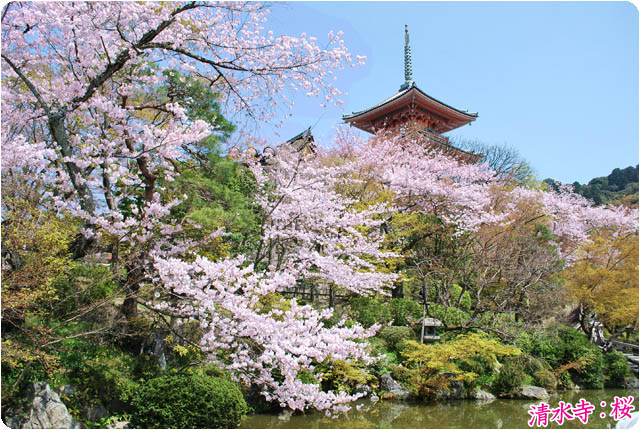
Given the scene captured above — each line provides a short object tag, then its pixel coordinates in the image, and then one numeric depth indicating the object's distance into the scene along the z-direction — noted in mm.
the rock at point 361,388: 7629
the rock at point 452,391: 8133
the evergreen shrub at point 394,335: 9297
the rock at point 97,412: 5258
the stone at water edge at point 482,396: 8375
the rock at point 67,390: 5164
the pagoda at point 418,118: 19192
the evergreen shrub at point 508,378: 8633
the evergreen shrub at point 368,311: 9523
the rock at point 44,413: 4574
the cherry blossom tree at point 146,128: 4523
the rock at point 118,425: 5223
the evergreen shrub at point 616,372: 10406
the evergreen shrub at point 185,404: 5238
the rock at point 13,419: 4562
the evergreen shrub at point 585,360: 9984
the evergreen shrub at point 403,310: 10297
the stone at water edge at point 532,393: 8578
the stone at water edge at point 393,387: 7926
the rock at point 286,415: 6296
